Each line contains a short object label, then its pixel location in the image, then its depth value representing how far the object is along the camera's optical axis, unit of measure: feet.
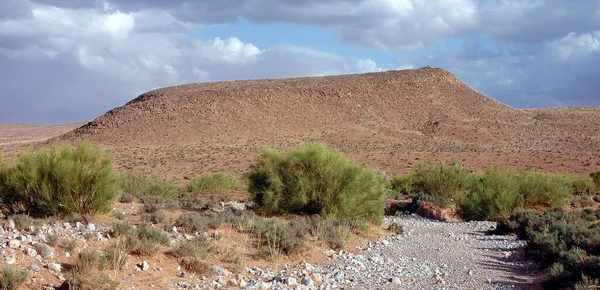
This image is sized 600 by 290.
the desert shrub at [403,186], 90.84
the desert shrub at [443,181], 89.97
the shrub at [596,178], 114.60
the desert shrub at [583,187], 103.04
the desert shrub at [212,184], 100.72
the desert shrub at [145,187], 84.33
